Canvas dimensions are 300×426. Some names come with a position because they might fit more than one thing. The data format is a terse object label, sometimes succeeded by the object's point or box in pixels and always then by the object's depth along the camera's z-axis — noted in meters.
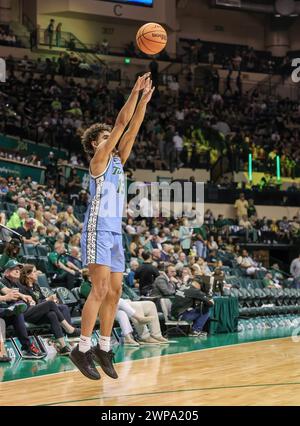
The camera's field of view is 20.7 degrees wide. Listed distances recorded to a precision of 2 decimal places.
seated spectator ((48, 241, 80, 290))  12.59
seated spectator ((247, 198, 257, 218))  24.88
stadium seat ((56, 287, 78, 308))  11.56
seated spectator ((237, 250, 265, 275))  19.77
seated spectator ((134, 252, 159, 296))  13.80
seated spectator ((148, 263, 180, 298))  13.48
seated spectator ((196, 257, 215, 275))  16.66
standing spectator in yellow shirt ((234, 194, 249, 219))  24.67
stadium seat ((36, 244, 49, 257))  13.83
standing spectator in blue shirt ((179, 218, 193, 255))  19.56
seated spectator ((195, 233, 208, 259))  19.56
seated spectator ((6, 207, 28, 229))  14.56
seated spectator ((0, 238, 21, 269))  10.69
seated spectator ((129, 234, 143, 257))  16.02
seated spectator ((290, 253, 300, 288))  21.47
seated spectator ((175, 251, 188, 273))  15.95
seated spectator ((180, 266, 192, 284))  15.10
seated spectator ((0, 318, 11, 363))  9.32
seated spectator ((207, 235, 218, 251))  20.25
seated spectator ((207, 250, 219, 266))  19.41
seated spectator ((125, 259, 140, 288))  14.41
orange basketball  7.39
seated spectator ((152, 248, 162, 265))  16.02
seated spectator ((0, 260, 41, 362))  9.42
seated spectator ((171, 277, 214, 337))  13.75
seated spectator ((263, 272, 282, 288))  18.82
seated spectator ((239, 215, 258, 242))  23.92
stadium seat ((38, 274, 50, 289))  11.65
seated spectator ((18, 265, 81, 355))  10.02
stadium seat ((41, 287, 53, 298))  11.17
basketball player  6.50
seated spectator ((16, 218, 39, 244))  13.76
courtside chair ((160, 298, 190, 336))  13.43
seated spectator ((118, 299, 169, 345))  11.81
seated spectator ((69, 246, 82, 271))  13.48
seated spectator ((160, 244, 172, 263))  16.64
